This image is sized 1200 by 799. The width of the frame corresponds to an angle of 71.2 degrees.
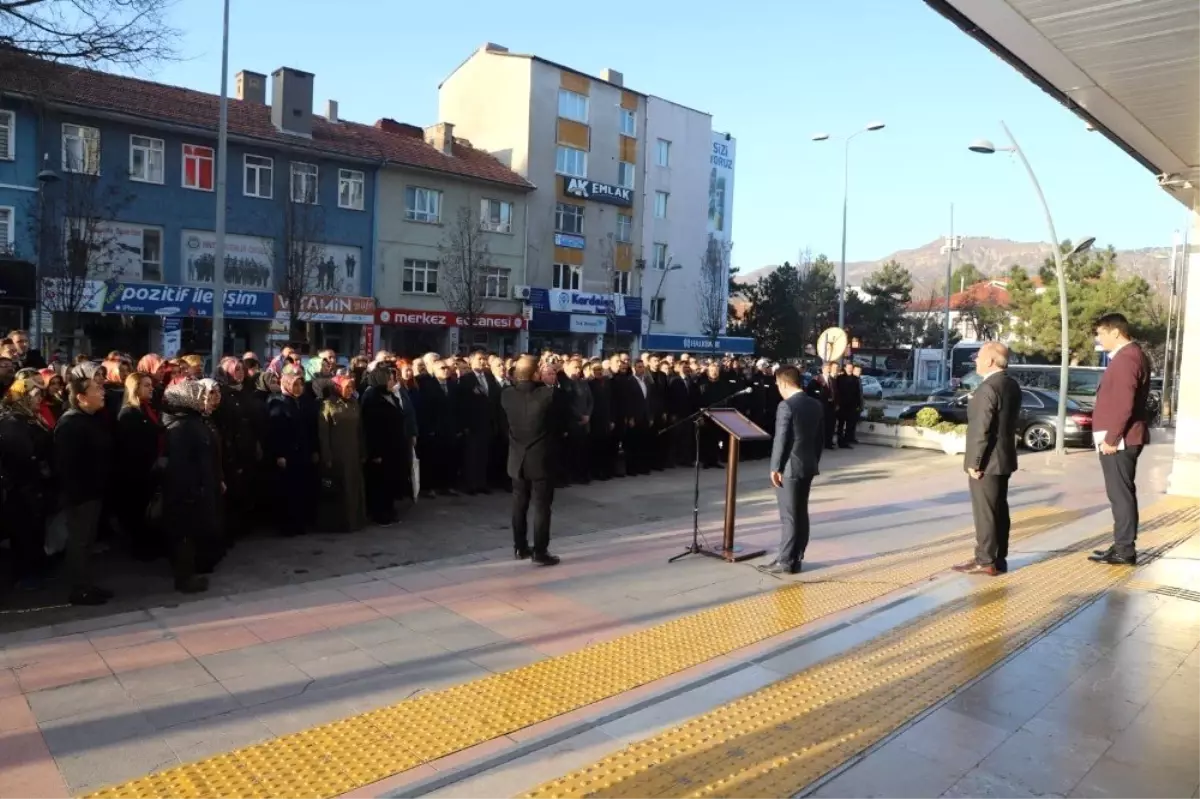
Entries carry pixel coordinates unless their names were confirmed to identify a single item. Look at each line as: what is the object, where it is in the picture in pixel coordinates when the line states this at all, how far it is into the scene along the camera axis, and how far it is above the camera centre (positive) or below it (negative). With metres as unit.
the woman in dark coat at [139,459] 7.02 -1.08
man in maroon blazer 7.31 -0.43
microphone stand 8.05 -1.89
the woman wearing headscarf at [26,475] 6.00 -1.08
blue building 25.11 +4.17
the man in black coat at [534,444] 7.49 -0.86
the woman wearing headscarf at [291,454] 8.34 -1.16
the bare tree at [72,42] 12.34 +4.41
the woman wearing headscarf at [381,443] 9.13 -1.11
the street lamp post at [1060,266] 17.38 +2.37
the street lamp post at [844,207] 31.81 +6.26
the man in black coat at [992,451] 7.14 -0.71
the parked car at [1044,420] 19.84 -1.23
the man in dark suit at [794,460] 7.32 -0.88
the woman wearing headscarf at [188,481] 6.38 -1.13
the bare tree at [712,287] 50.16 +4.12
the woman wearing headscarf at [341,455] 8.52 -1.18
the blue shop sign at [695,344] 47.69 +0.66
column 12.06 -0.34
